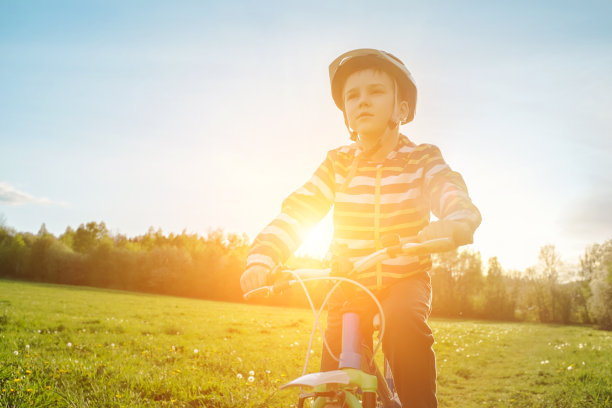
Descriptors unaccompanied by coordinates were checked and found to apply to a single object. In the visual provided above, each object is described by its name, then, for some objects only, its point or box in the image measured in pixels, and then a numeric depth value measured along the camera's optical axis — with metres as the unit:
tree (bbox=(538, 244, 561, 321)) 53.47
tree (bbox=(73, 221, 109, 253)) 67.88
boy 2.03
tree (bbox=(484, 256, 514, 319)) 52.66
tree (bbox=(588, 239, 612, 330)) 38.84
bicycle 1.66
